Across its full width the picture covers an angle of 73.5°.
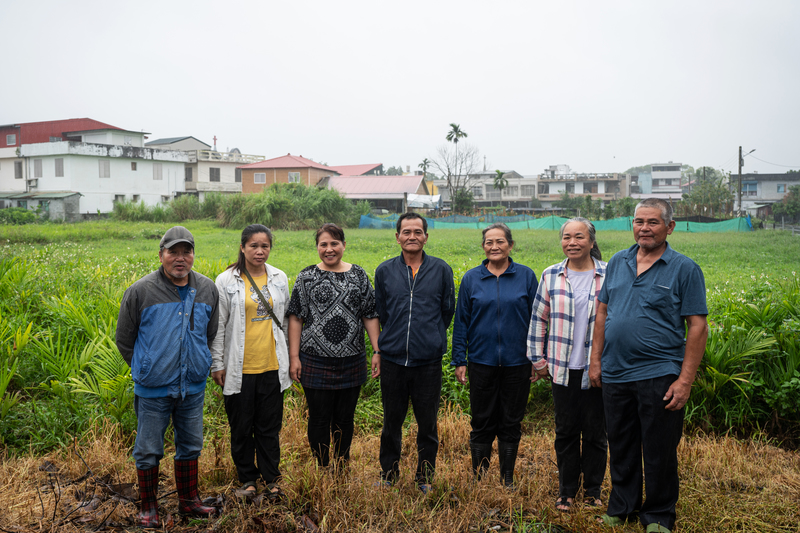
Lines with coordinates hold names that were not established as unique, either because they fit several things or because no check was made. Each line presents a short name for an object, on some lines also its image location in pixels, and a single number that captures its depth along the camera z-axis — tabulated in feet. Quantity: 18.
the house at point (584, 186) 212.43
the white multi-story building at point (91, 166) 115.75
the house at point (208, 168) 141.18
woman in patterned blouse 12.23
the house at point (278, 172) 146.00
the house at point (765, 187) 189.16
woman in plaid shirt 11.74
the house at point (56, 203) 111.86
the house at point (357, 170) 174.50
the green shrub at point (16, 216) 95.20
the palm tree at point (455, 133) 175.11
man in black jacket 12.16
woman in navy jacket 12.34
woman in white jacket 11.93
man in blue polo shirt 10.11
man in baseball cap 10.66
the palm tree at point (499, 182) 176.98
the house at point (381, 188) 147.13
